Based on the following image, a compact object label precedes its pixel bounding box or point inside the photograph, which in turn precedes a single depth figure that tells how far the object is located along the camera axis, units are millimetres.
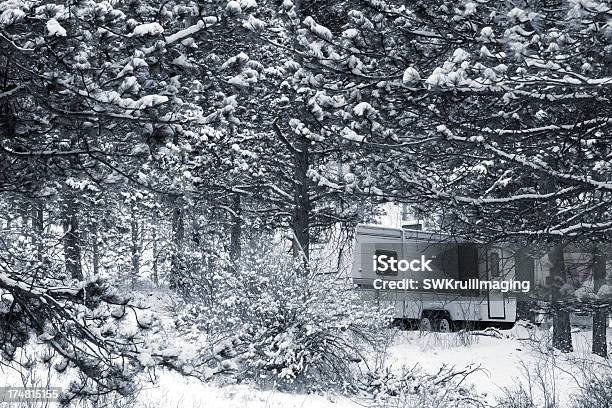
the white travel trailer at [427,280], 33219
